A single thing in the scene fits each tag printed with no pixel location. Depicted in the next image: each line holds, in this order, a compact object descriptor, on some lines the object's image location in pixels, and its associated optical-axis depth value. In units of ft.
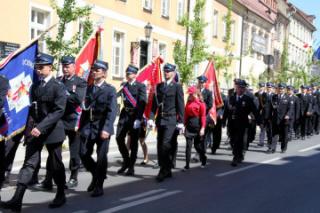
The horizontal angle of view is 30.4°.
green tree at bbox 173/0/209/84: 68.54
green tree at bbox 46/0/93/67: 43.93
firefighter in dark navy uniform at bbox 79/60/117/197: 27.35
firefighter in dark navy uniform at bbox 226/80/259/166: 41.50
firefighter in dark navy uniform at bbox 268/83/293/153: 51.08
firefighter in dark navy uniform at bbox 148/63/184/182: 32.73
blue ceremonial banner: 25.22
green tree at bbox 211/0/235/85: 86.53
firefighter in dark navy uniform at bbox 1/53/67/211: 23.12
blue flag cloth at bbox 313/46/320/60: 164.23
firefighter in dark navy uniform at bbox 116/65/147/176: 33.55
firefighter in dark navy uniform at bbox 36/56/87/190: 28.94
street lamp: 75.33
